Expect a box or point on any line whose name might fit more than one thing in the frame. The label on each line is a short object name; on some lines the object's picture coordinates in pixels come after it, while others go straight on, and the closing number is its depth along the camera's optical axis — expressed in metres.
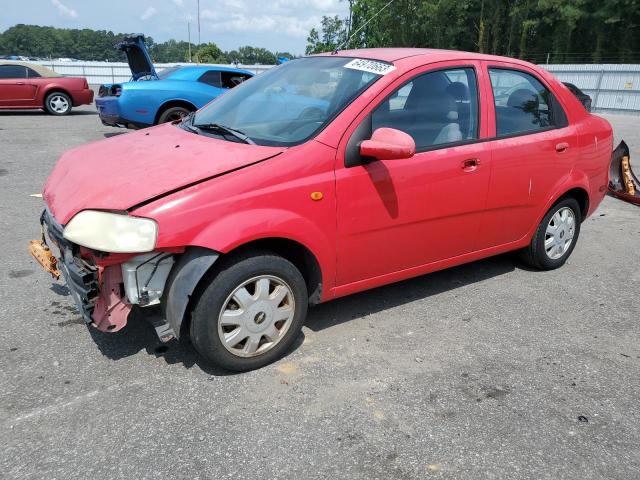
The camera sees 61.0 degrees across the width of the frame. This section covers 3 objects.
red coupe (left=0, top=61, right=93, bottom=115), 13.69
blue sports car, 9.65
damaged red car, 2.72
